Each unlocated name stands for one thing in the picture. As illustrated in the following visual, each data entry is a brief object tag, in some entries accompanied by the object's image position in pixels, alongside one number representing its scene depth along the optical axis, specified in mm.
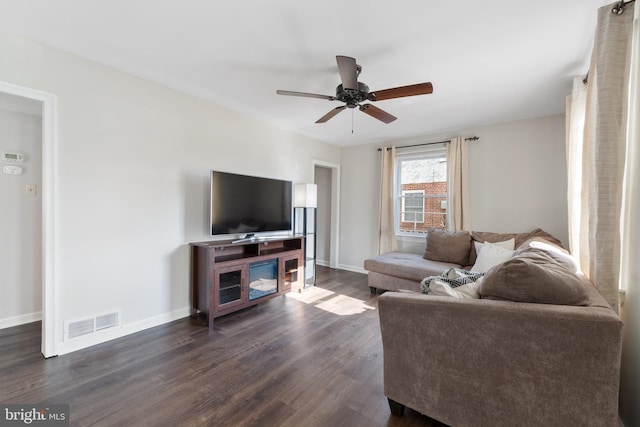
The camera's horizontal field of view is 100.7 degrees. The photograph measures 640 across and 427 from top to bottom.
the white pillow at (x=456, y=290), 1457
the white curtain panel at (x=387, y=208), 4668
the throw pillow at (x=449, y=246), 3635
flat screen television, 3004
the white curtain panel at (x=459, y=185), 3992
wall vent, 2209
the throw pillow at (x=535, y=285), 1204
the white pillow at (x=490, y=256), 2998
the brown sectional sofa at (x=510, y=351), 1104
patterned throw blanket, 1657
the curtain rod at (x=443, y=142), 3984
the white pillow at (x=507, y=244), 3284
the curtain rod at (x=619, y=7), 1425
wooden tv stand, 2746
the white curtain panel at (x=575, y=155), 2328
